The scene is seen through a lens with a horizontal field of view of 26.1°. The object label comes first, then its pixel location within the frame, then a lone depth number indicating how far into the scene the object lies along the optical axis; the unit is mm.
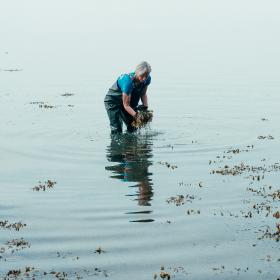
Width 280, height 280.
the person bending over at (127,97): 20219
